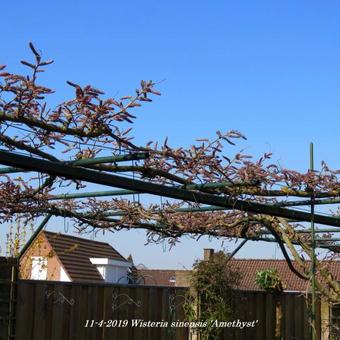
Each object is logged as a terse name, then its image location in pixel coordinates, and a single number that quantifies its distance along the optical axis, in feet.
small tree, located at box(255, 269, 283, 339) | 31.99
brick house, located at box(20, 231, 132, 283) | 54.85
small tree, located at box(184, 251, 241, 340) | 27.45
